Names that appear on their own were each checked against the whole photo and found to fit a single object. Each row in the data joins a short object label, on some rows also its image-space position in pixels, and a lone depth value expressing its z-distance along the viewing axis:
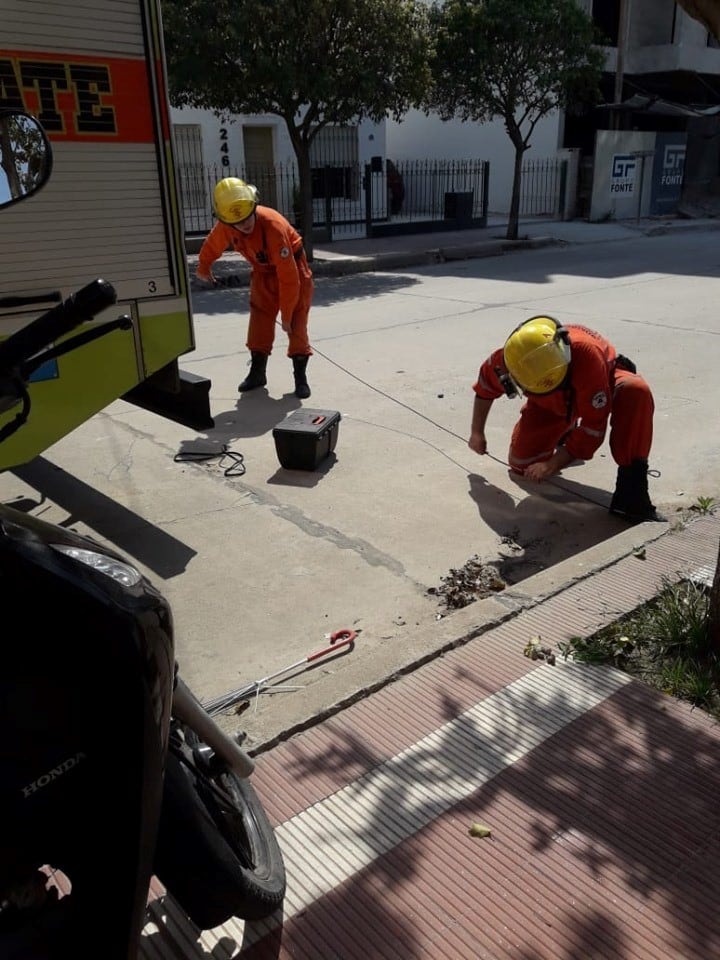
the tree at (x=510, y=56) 16.97
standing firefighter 6.57
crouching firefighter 4.43
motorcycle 1.35
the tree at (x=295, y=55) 12.61
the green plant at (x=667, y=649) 2.96
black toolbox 5.33
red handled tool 3.07
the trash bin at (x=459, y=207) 22.06
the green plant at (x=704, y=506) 4.53
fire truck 3.78
